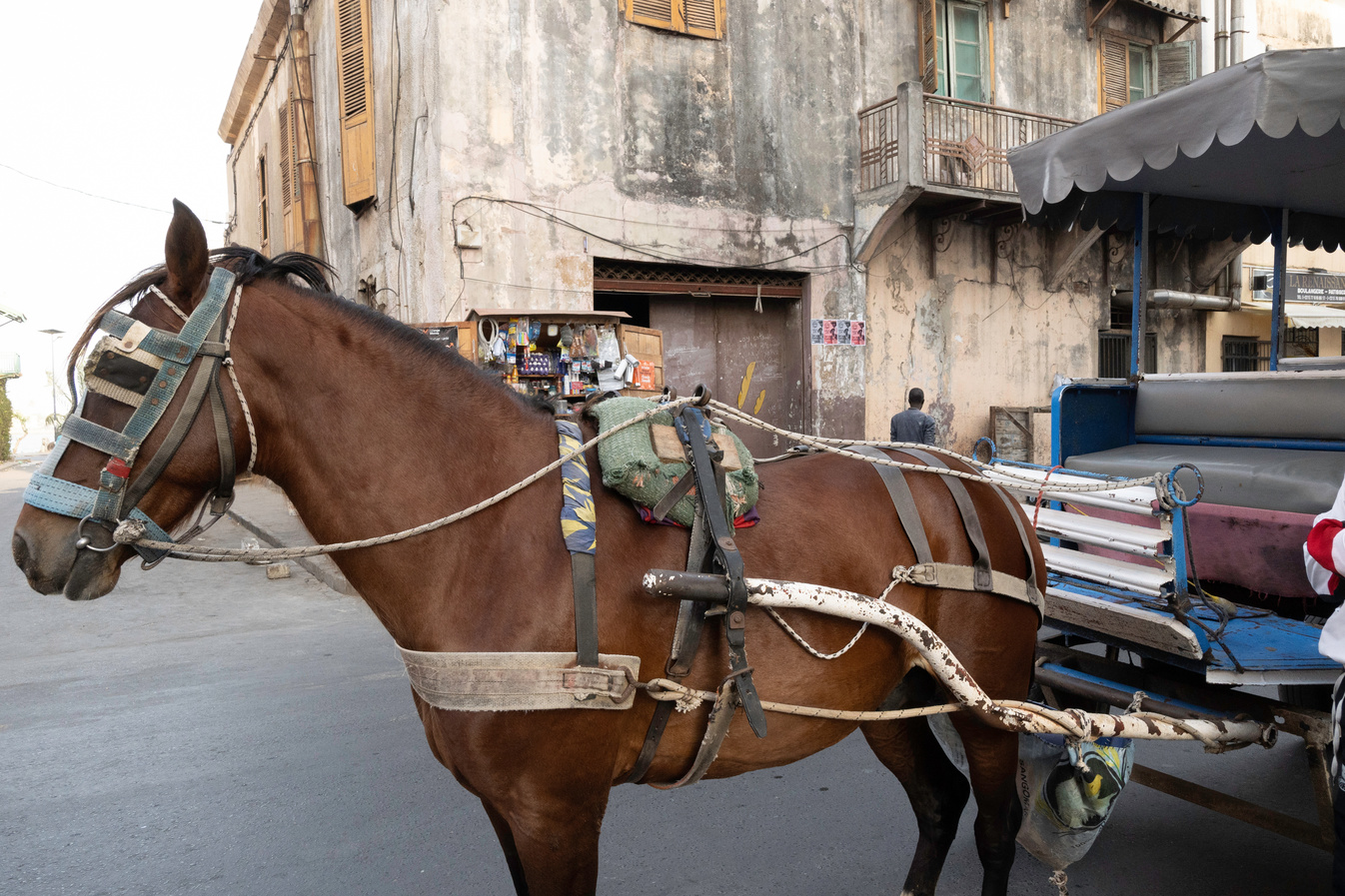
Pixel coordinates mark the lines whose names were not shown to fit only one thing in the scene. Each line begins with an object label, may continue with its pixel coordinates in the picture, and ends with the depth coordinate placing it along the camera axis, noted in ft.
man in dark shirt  27.63
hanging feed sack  7.91
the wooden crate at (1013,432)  39.45
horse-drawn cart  8.07
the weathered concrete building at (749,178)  28.86
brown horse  5.15
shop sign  37.58
